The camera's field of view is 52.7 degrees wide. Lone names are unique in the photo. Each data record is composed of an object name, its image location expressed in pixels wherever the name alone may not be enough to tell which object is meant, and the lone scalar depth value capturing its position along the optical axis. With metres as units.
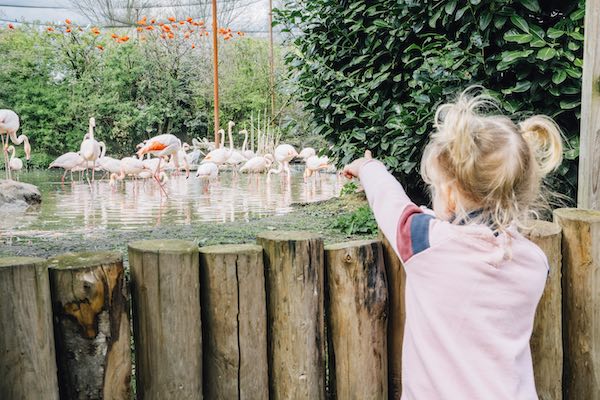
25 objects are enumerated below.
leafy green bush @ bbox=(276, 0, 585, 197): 2.91
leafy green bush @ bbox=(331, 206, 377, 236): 4.37
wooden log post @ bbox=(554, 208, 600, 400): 2.11
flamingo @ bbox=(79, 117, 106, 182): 10.83
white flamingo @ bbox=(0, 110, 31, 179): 9.52
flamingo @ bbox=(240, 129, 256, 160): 13.79
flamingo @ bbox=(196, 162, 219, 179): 10.82
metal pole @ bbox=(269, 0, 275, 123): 17.11
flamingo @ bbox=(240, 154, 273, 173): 12.26
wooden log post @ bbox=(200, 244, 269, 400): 1.84
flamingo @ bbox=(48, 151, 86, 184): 11.10
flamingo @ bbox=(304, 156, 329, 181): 10.85
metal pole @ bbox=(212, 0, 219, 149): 12.27
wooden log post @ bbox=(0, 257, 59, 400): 1.62
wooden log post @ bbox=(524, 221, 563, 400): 2.09
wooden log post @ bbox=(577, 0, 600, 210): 2.33
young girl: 1.53
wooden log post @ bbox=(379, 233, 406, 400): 2.00
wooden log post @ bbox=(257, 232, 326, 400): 1.90
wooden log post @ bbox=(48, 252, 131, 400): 1.69
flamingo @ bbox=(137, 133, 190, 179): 9.98
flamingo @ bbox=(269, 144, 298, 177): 11.88
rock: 6.73
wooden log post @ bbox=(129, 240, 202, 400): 1.77
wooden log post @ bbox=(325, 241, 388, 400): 1.96
